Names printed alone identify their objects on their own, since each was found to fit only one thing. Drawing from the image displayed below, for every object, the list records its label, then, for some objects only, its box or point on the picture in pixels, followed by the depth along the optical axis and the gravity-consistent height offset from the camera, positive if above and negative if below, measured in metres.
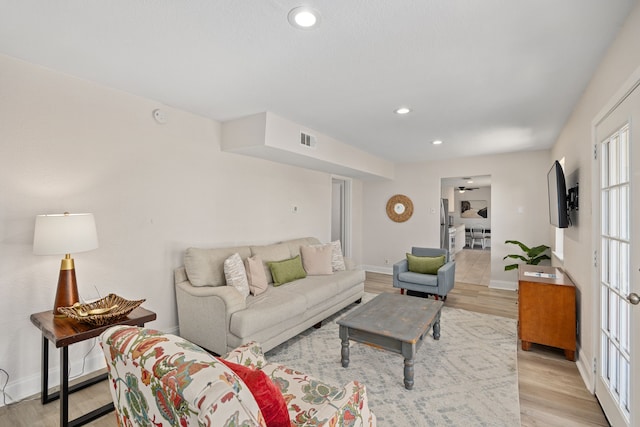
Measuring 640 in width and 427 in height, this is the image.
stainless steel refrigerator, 7.79 -0.35
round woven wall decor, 6.22 +0.21
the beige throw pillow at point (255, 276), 3.16 -0.64
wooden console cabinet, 2.73 -0.86
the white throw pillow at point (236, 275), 2.97 -0.59
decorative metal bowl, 1.91 -0.65
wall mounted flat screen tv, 2.81 +0.22
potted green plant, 4.55 -0.54
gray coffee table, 2.29 -0.88
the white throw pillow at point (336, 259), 4.25 -0.59
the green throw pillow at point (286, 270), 3.55 -0.66
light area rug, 2.01 -1.28
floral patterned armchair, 0.77 -0.50
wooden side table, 1.78 -0.74
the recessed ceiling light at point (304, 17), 1.56 +1.08
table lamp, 1.95 -0.18
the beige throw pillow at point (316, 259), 4.06 -0.58
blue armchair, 4.14 -0.87
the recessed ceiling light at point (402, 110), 3.04 +1.11
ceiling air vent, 3.63 +0.95
